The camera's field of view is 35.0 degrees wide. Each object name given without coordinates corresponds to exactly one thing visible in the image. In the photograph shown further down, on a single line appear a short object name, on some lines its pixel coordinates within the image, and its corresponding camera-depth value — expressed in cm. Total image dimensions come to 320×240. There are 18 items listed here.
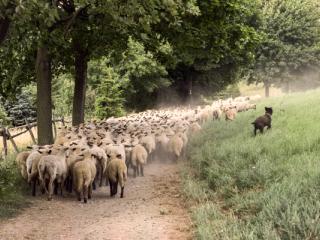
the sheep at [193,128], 2117
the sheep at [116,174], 1253
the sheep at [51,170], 1198
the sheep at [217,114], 2799
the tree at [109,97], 3984
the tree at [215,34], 1734
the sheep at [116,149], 1359
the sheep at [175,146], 1723
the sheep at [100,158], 1299
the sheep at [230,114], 2489
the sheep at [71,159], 1257
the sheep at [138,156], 1518
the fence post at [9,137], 1983
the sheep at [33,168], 1240
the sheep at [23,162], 1290
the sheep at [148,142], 1667
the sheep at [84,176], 1188
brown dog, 1656
